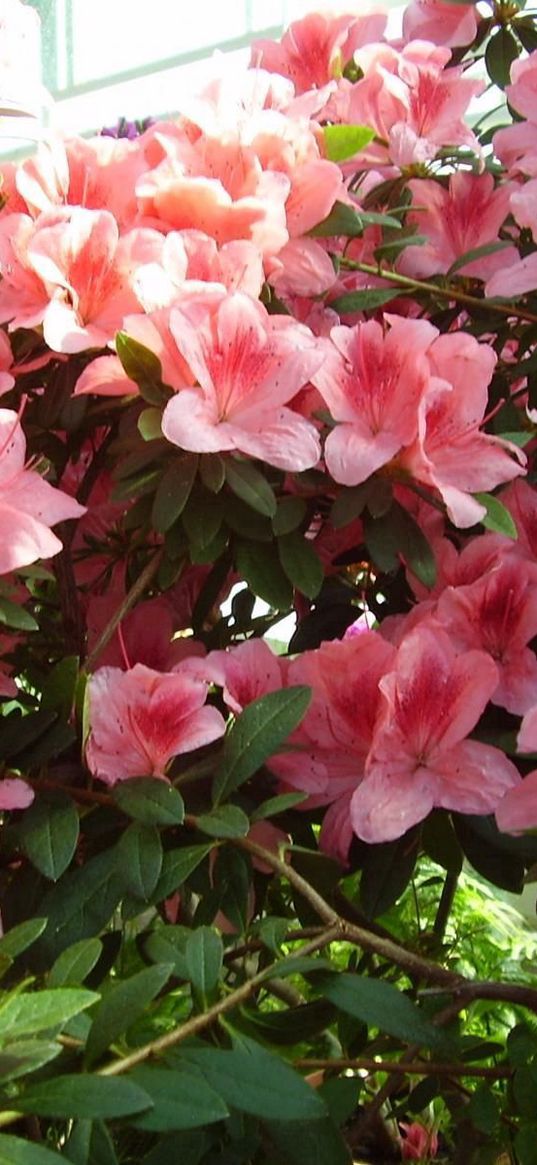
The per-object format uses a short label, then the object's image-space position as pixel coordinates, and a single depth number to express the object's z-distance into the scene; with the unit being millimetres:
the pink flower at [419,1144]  986
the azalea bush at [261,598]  553
